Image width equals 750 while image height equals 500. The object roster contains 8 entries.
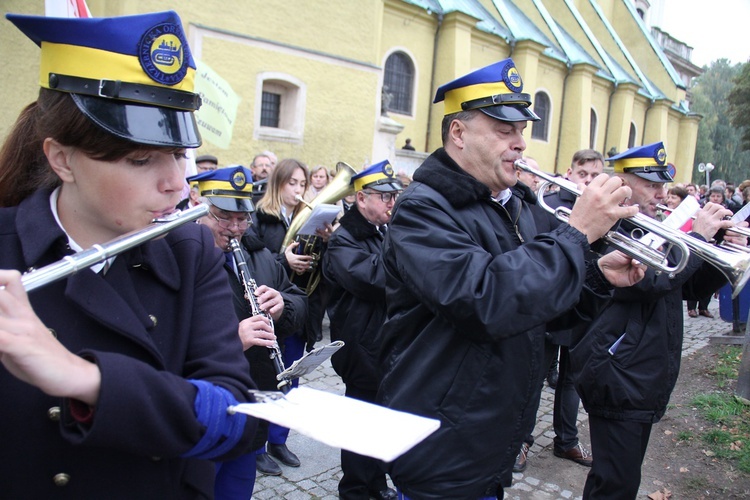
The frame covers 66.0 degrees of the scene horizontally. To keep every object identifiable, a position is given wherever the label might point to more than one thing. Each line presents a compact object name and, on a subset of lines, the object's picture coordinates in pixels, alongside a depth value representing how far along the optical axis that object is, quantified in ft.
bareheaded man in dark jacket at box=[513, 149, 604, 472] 16.05
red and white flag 11.84
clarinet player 10.07
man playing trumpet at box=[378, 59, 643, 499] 6.82
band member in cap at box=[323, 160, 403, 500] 12.68
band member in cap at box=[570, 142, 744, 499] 10.66
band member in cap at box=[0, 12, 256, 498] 4.13
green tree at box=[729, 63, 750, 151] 108.62
